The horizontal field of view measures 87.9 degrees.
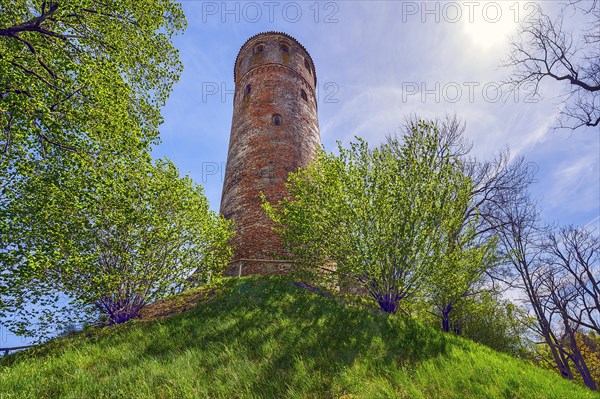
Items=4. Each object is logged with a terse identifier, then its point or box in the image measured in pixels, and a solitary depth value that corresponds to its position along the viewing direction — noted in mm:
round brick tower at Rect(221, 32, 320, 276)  13203
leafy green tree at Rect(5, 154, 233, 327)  6926
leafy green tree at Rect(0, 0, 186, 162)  6609
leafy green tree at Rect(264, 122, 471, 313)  8406
